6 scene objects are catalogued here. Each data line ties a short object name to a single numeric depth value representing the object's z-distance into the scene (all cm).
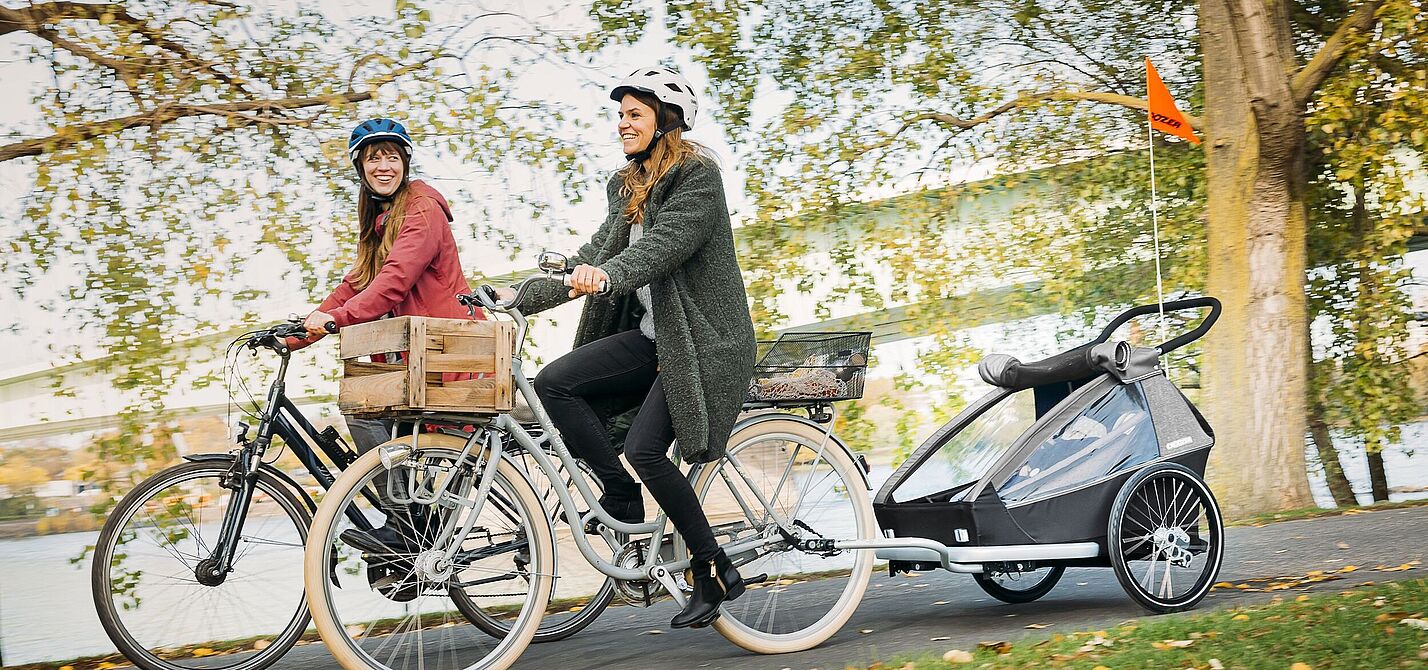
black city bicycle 375
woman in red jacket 394
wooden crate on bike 341
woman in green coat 374
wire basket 400
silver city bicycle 355
